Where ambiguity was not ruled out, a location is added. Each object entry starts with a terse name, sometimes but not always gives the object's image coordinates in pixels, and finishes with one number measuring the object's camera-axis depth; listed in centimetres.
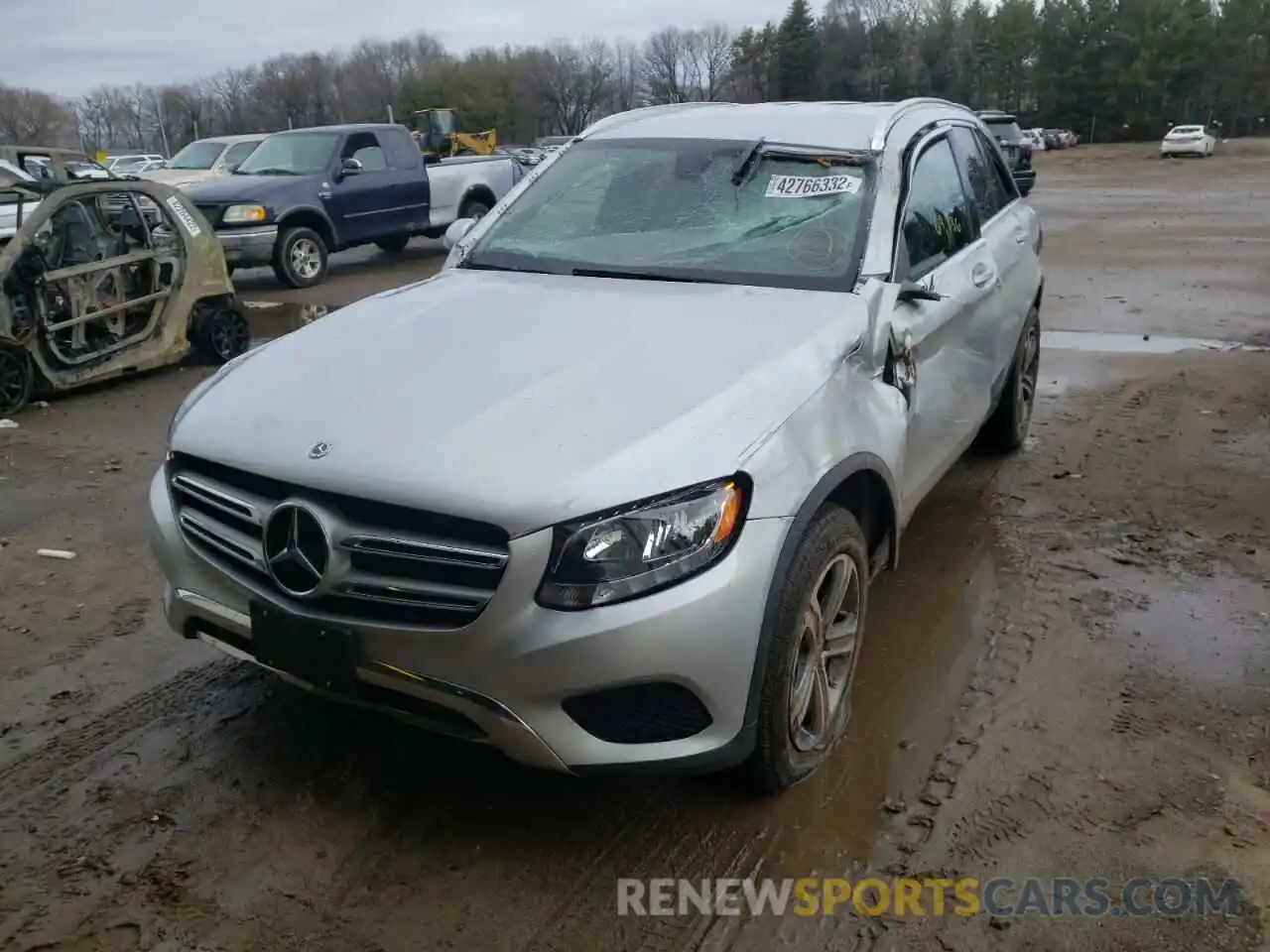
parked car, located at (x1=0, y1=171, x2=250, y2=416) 721
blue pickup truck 1245
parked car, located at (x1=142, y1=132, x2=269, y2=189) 1472
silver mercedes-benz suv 241
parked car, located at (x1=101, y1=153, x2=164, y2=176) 3989
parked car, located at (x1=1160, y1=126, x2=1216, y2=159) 4806
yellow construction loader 3462
